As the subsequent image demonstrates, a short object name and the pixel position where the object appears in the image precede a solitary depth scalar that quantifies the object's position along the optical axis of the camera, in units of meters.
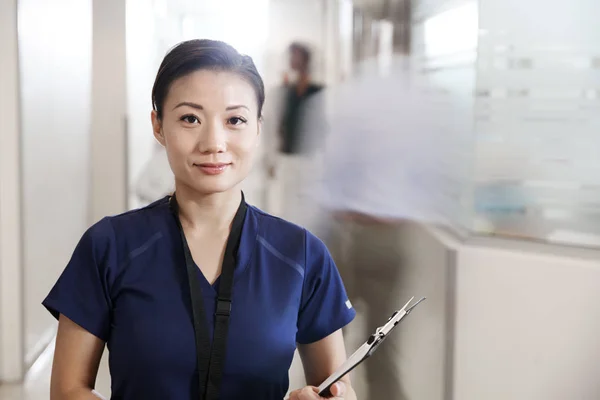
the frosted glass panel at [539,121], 1.45
